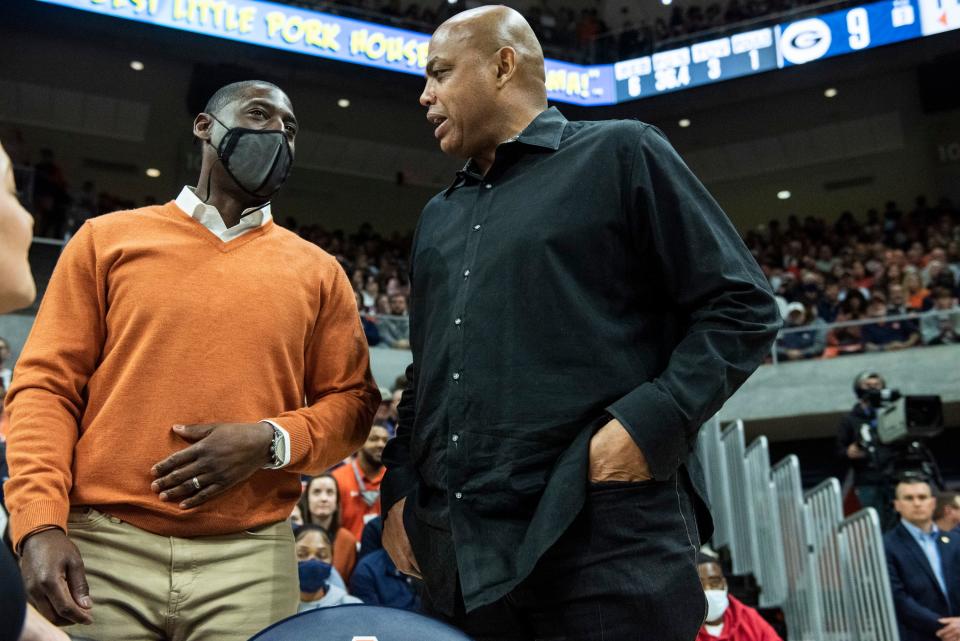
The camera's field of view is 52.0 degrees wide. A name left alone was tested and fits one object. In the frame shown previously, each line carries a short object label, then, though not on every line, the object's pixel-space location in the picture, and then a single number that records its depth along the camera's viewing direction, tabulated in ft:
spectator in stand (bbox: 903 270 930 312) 38.67
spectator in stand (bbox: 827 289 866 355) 36.31
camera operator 24.17
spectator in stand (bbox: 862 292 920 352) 35.60
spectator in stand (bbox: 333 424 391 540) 19.06
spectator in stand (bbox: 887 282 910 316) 38.07
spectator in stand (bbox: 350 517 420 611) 16.06
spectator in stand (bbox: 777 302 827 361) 36.73
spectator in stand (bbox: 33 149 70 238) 31.58
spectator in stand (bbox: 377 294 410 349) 32.12
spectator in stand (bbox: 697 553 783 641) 16.39
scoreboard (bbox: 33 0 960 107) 41.57
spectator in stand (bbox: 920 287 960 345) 34.76
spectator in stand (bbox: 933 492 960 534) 21.74
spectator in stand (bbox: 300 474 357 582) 17.70
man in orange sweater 5.68
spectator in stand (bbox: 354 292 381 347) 32.04
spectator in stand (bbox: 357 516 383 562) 16.97
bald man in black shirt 5.24
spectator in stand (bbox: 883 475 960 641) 17.69
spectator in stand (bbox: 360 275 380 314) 38.09
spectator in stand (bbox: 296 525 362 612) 14.89
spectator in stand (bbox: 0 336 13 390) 19.34
